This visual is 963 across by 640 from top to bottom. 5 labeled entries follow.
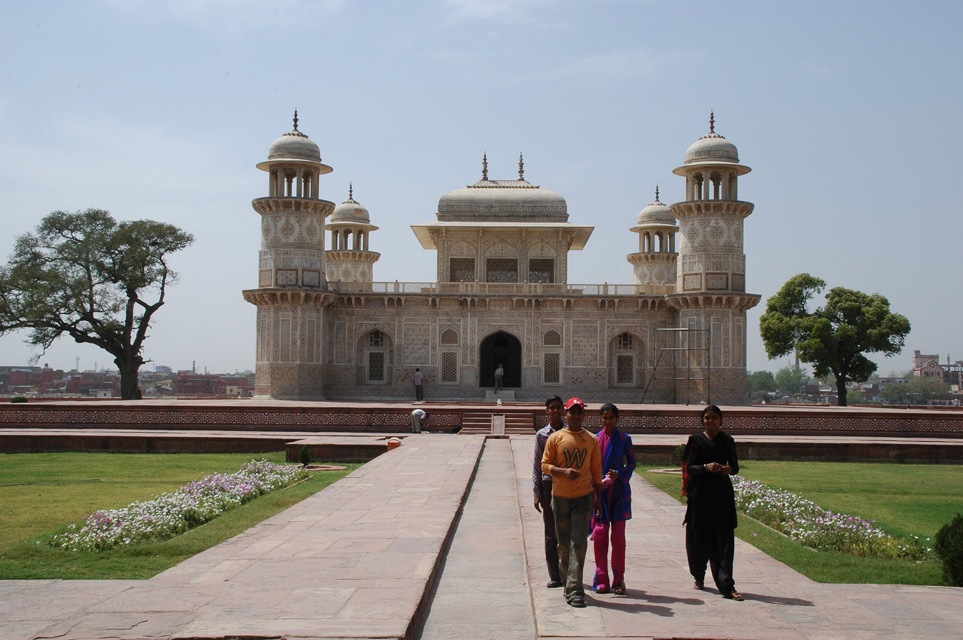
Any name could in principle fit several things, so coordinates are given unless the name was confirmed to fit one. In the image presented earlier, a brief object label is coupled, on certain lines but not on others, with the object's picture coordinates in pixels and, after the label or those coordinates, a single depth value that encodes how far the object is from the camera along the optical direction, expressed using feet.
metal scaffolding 96.48
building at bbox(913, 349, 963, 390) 406.04
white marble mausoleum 98.53
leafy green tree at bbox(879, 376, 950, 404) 336.08
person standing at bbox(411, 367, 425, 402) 99.50
